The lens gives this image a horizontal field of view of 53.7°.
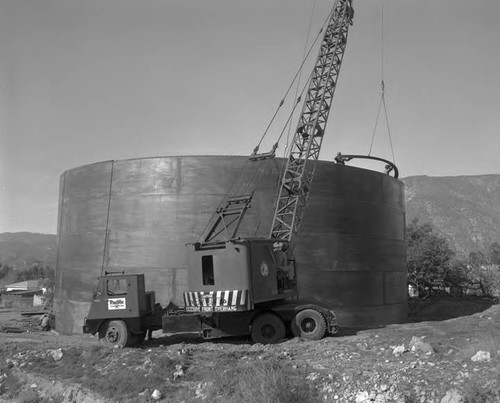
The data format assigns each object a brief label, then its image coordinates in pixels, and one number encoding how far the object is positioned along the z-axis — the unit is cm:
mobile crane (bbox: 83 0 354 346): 1606
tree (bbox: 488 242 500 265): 5667
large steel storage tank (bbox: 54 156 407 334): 2286
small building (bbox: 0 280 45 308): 5726
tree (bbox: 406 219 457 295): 4606
